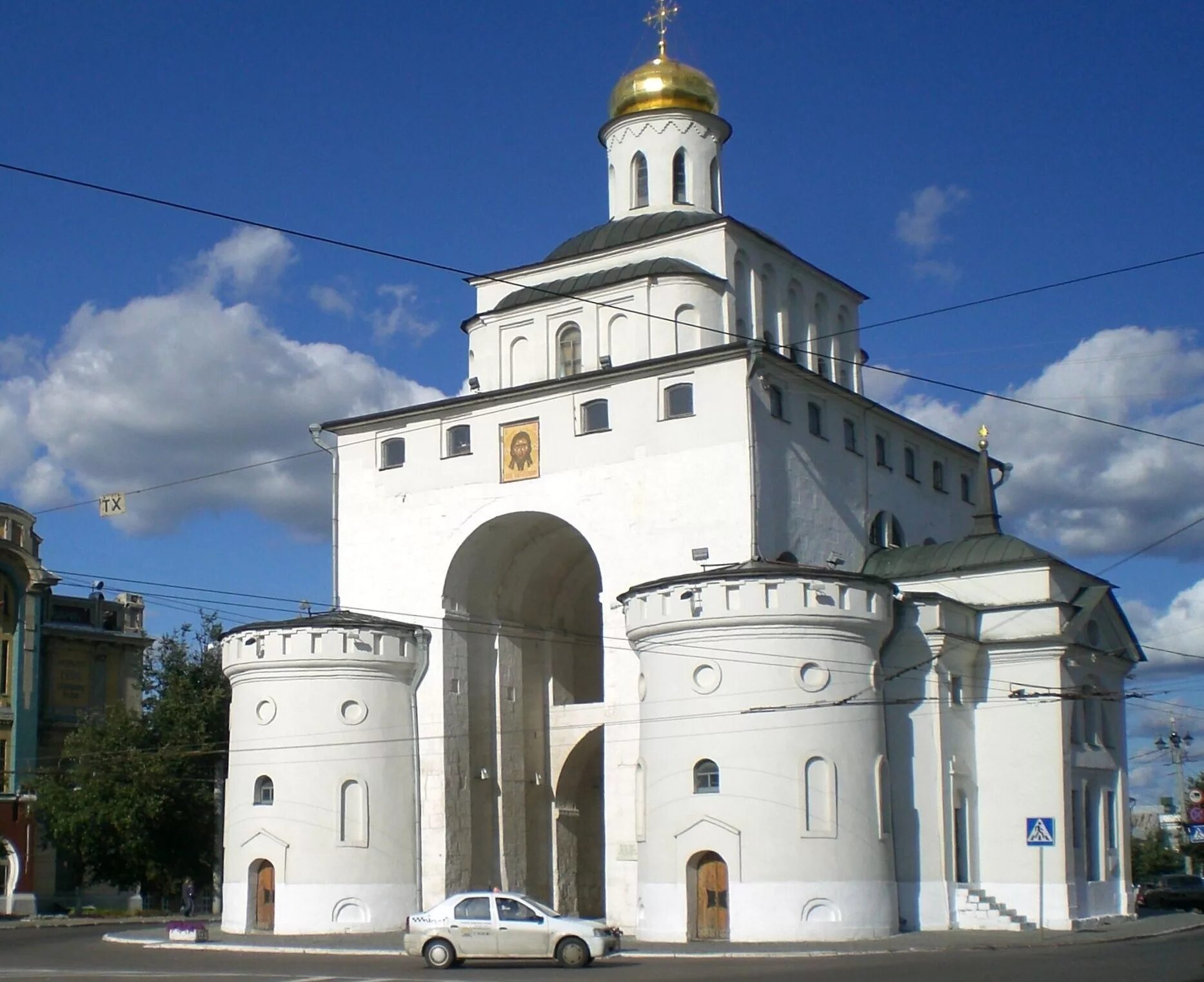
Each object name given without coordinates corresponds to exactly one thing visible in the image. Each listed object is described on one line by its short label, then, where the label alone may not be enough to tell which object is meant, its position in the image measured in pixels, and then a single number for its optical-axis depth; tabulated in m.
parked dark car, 40.50
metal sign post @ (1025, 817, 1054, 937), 26.55
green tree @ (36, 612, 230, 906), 42.56
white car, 23.05
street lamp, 57.56
